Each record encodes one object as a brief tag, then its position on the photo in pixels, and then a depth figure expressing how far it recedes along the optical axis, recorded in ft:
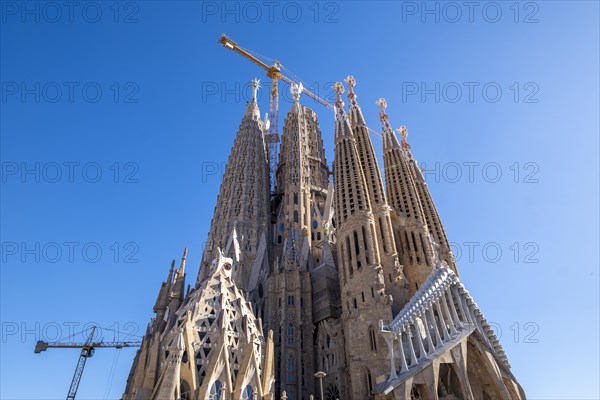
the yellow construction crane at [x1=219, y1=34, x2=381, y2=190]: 209.67
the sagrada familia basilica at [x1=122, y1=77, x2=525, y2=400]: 80.59
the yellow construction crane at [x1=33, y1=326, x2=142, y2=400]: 222.56
